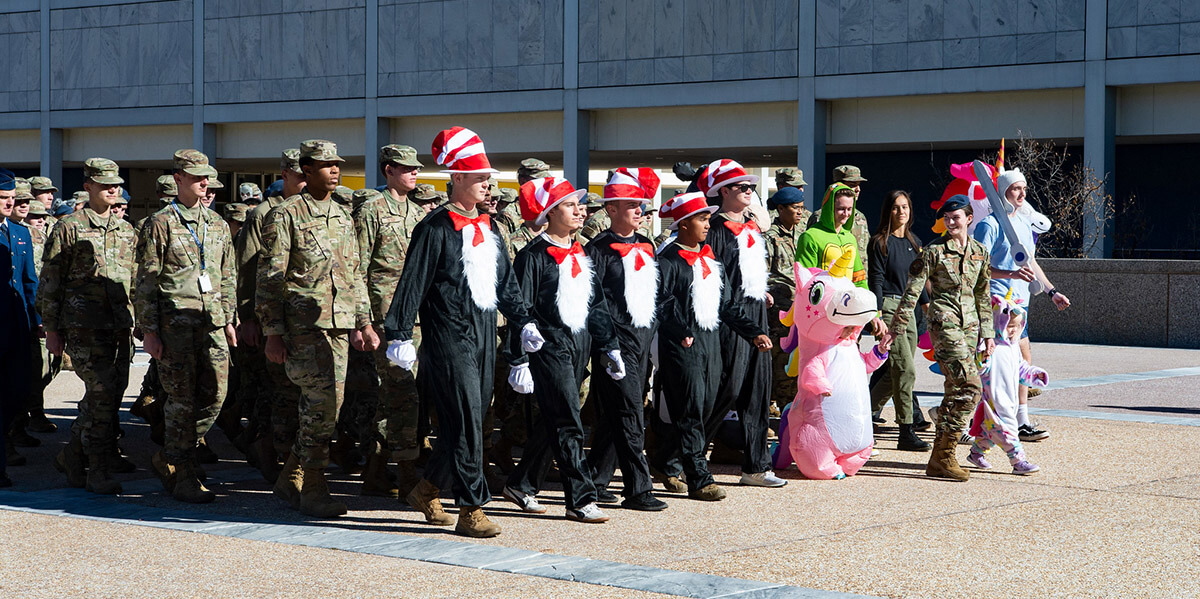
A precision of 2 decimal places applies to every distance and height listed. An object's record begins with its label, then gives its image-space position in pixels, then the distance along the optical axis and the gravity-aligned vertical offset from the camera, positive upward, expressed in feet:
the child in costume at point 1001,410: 31.14 -2.78
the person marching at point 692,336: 28.30 -1.10
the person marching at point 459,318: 24.13 -0.68
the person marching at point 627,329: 27.25 -0.95
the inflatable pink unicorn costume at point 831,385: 30.60 -2.20
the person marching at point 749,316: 29.43 -0.82
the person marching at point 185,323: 28.09 -0.94
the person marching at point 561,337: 25.93 -1.06
